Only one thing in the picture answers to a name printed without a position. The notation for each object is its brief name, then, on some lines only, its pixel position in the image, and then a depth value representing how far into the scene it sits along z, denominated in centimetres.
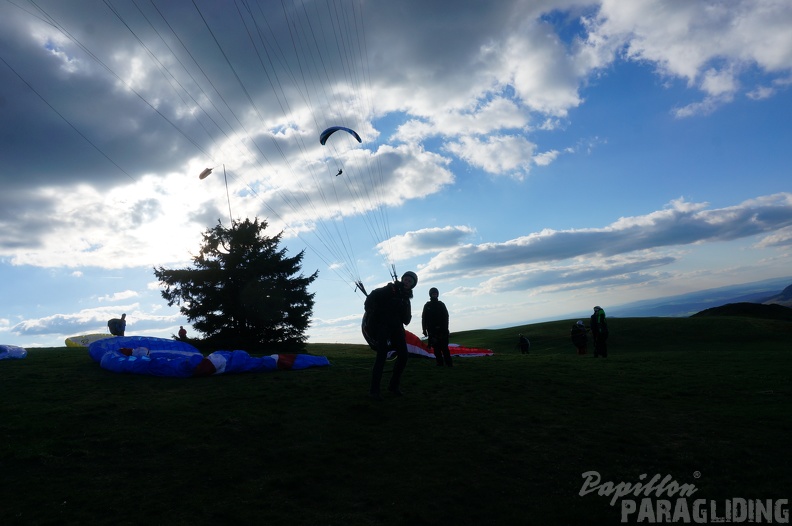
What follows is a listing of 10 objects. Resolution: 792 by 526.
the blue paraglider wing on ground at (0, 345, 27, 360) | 1596
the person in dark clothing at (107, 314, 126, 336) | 2520
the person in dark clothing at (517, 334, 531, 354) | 3093
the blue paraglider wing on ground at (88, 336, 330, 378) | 1248
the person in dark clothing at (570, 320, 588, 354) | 2667
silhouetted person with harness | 960
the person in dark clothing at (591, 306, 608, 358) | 2169
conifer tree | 2767
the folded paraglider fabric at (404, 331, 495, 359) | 2133
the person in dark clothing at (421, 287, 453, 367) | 1492
